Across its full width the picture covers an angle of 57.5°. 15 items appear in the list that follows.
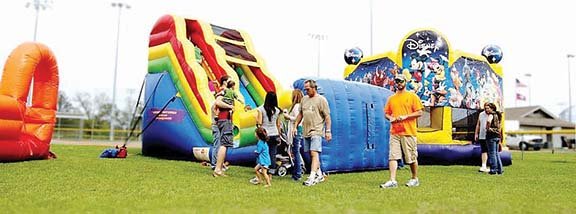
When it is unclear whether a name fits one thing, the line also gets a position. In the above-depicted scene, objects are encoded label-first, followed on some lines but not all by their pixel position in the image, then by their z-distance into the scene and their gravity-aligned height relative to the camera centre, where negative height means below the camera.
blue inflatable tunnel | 7.79 +0.03
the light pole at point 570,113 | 45.55 +2.20
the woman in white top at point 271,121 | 6.73 +0.07
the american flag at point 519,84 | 33.65 +3.23
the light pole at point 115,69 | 34.03 +3.36
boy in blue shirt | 6.21 -0.38
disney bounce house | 11.71 +1.06
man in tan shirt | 6.36 +0.08
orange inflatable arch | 8.31 +0.24
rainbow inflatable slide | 8.05 +0.48
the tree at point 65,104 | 47.47 +1.36
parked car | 31.98 -0.46
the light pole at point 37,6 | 31.21 +6.71
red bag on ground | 10.17 -0.60
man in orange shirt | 6.21 +0.02
